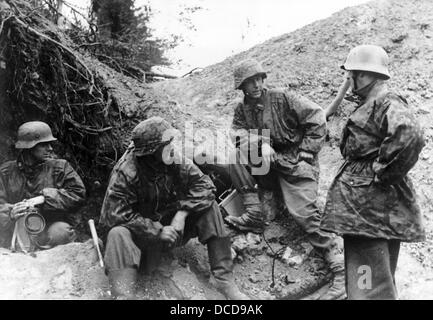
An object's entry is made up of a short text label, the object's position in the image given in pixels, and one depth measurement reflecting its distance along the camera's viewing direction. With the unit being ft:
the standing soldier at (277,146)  19.49
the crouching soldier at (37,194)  18.84
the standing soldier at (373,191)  13.75
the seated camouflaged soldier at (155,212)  15.76
